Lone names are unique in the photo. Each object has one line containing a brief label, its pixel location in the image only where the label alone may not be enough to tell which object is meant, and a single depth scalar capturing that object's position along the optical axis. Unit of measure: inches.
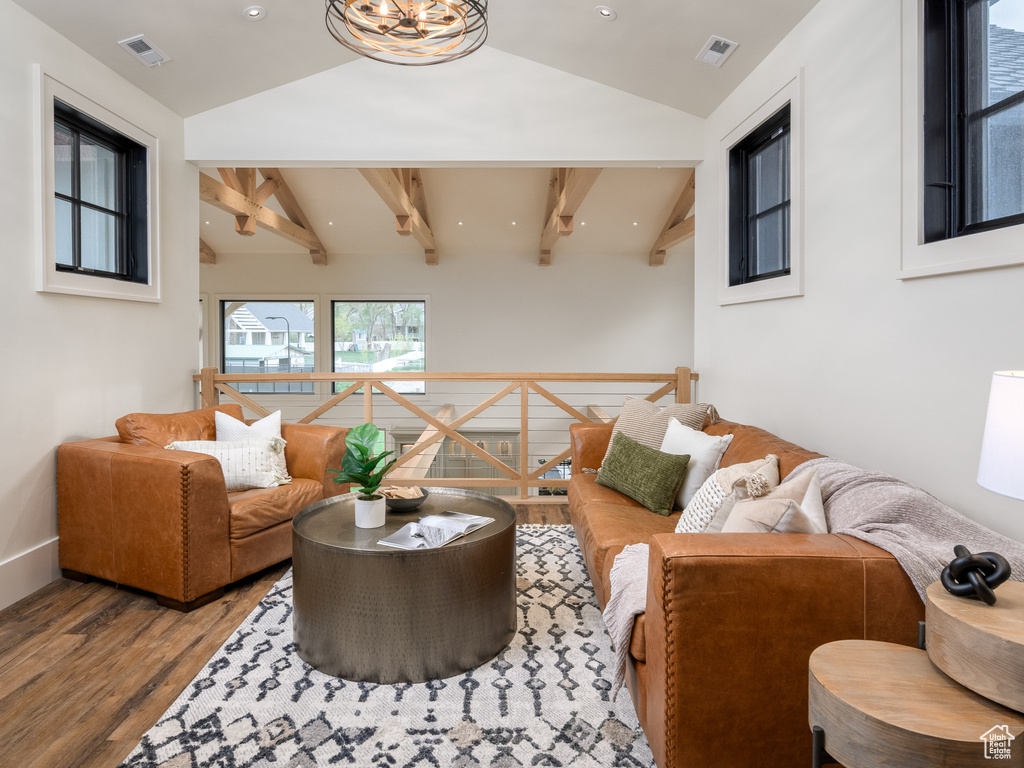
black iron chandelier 88.4
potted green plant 88.9
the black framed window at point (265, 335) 312.8
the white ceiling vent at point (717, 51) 122.8
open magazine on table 82.3
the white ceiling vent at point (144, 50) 122.4
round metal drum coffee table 77.5
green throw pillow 105.3
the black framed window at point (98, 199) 120.4
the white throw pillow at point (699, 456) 106.5
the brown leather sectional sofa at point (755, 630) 53.1
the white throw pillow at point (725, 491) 76.2
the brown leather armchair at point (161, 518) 99.7
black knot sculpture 43.4
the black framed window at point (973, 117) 69.4
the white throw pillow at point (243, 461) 118.3
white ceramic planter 91.0
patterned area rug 64.6
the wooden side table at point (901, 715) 37.2
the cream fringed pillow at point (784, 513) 62.6
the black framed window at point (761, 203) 121.2
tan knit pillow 125.2
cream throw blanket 54.9
